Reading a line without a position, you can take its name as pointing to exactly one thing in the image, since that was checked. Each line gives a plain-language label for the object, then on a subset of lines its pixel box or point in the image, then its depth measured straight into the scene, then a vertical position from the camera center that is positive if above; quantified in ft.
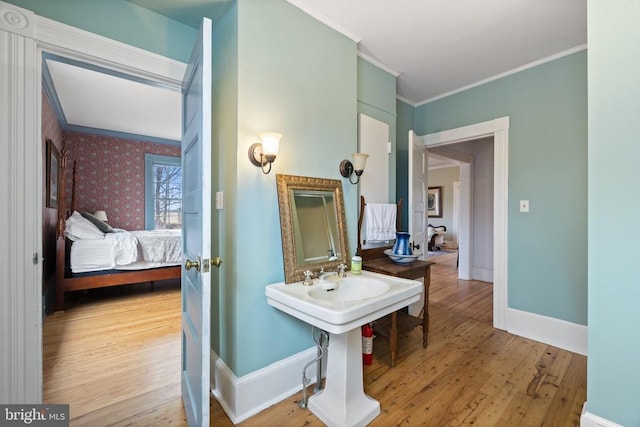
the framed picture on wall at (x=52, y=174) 10.96 +1.57
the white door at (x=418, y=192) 9.14 +0.69
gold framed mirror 5.74 -0.29
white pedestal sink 4.45 -1.74
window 18.10 +1.34
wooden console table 6.98 -2.20
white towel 7.93 -0.29
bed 10.66 -1.85
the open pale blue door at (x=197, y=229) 4.11 -0.29
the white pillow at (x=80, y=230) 11.27 -0.73
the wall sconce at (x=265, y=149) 5.16 +1.17
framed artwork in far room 29.37 +1.01
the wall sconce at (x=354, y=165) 6.92 +1.15
